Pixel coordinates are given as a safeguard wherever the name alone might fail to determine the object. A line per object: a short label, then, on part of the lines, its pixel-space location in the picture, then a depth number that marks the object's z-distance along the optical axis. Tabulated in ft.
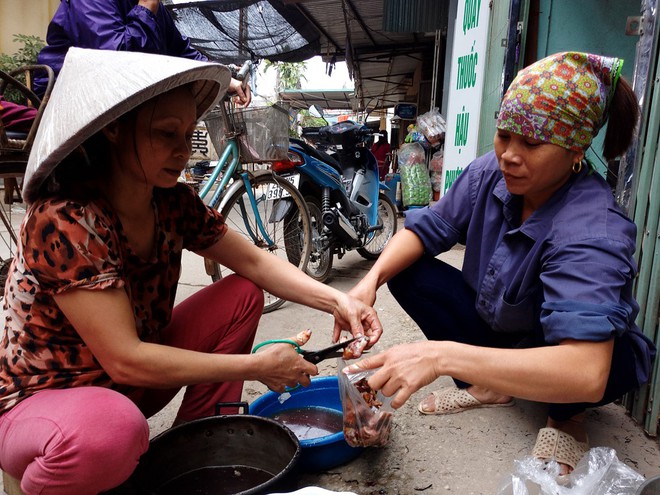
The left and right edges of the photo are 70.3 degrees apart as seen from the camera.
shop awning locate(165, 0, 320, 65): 25.64
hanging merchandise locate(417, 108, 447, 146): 21.31
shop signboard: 14.70
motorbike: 12.44
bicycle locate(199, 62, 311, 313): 9.91
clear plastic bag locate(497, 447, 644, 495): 4.21
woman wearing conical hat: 3.64
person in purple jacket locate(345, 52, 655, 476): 3.88
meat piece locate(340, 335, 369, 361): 5.15
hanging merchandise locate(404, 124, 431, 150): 22.36
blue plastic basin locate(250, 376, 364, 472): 5.17
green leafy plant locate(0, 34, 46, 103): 26.15
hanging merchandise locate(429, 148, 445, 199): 21.62
